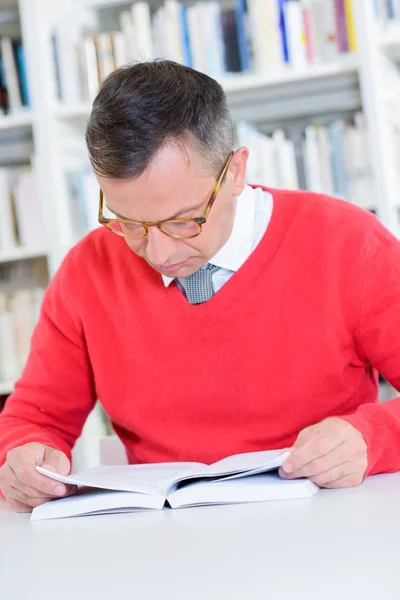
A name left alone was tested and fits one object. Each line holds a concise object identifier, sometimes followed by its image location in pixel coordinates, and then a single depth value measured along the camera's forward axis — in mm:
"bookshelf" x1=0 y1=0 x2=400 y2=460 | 2307
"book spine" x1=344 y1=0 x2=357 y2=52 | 2314
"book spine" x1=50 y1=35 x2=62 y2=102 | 2512
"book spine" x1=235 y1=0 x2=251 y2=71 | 2395
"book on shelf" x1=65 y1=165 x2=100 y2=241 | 2531
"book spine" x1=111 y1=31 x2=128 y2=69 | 2484
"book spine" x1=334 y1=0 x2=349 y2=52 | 2328
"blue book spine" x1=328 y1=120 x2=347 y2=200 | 2389
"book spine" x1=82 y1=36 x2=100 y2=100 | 2504
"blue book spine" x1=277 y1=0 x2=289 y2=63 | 2377
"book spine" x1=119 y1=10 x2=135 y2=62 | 2471
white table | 706
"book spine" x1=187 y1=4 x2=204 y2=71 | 2410
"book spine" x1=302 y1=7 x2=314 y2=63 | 2379
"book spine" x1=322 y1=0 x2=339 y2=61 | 2342
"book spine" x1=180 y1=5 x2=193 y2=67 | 2432
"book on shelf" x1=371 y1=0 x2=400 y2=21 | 2307
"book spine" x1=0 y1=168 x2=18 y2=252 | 2602
